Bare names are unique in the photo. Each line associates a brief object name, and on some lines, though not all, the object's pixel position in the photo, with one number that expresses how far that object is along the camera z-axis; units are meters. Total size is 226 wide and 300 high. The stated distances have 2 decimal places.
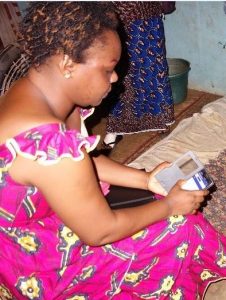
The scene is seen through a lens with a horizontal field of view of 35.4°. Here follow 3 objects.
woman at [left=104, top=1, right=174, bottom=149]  2.27
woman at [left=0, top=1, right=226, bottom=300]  0.87
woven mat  2.60
